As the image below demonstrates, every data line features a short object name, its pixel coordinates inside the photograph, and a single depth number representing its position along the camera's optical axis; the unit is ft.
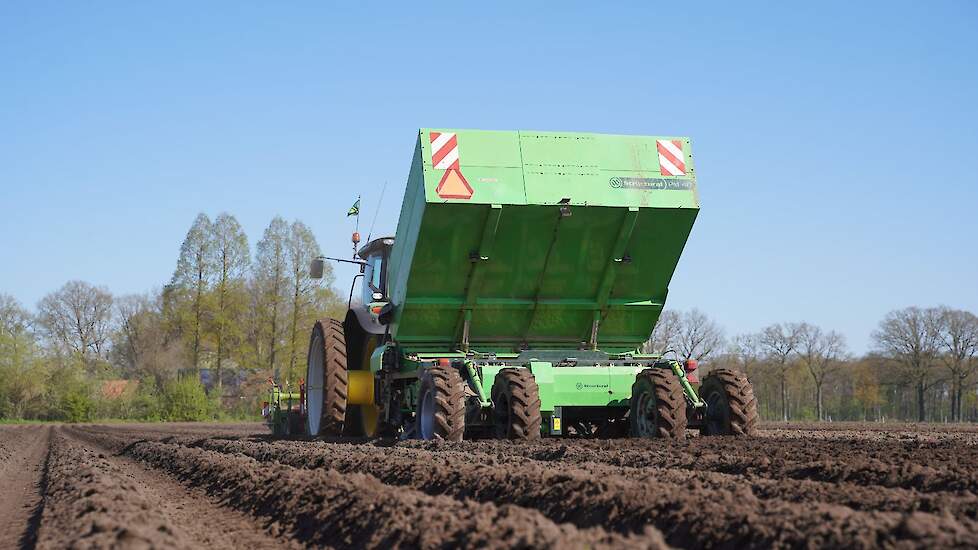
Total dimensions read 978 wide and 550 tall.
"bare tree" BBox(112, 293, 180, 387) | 178.19
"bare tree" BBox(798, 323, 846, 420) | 202.49
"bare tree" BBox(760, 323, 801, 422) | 198.70
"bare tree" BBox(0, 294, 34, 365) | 196.54
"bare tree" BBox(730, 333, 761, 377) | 199.41
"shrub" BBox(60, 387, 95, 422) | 179.63
